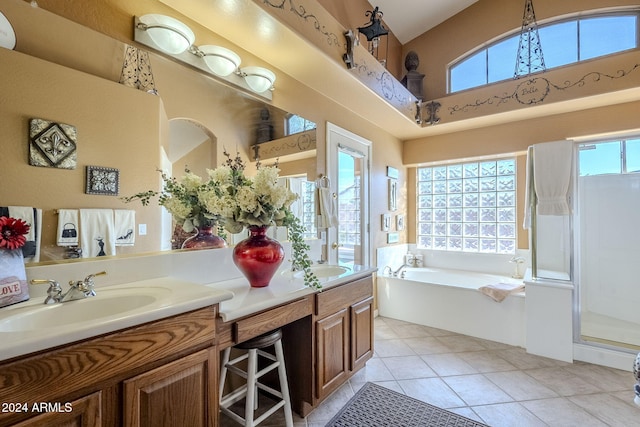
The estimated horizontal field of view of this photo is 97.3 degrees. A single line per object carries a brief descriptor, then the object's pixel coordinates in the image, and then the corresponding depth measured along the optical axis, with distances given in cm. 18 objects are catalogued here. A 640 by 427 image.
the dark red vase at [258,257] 154
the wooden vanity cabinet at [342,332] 175
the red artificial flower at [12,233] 94
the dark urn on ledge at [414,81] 383
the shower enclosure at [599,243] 264
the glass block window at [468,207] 376
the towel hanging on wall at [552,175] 267
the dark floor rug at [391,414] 177
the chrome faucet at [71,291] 102
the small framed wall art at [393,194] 387
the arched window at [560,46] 284
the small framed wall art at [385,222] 368
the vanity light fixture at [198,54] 146
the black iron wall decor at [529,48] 312
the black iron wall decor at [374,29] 278
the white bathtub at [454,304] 286
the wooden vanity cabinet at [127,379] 71
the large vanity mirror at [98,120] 109
